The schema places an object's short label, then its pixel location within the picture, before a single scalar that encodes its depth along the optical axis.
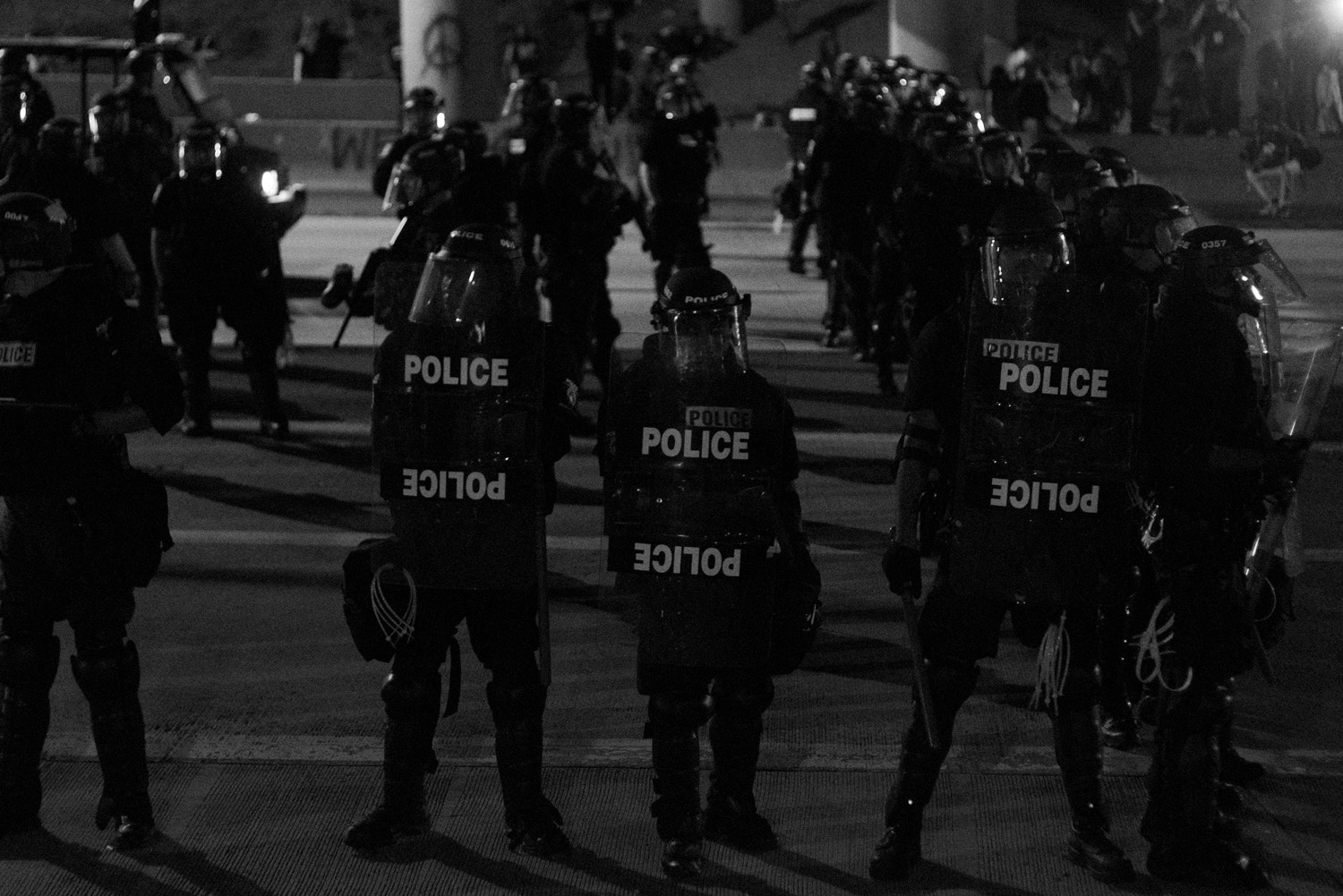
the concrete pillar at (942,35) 27.56
